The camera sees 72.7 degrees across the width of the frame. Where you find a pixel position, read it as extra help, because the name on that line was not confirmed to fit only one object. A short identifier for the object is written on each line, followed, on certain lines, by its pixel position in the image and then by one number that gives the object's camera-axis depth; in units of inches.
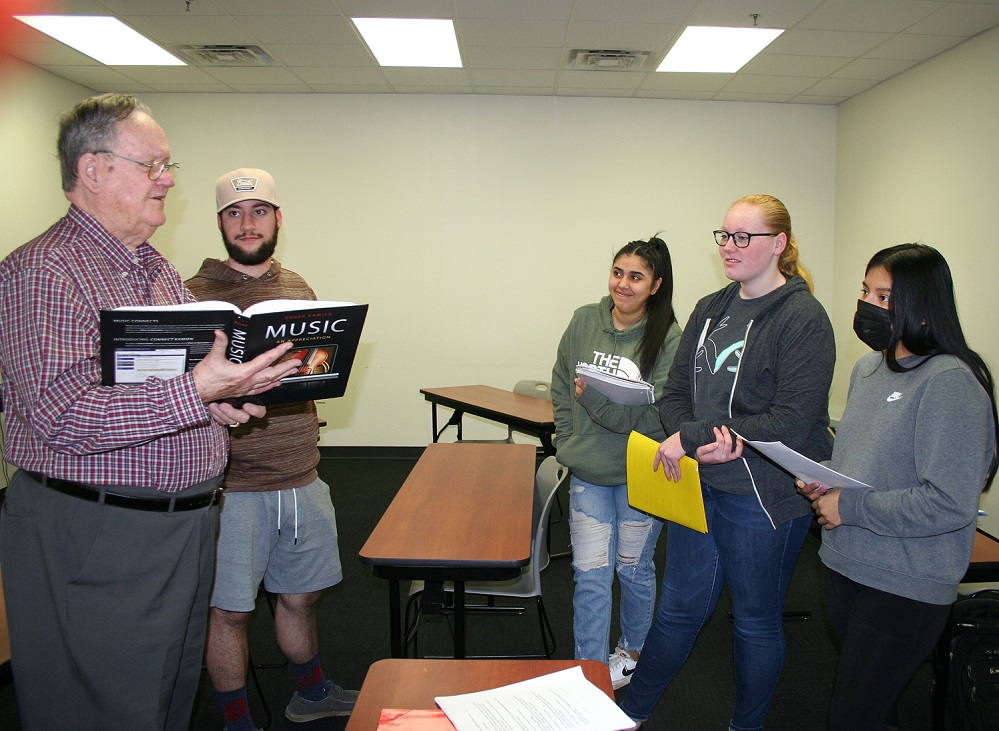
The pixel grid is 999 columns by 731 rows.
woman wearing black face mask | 57.2
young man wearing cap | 84.1
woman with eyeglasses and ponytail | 70.4
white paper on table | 40.9
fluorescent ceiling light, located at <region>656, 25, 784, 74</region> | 177.9
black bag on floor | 67.5
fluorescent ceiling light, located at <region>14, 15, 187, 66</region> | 172.2
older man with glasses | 51.1
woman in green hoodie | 91.3
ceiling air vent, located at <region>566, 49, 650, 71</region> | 195.0
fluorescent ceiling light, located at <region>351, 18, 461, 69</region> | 174.6
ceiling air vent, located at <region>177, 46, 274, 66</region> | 192.4
